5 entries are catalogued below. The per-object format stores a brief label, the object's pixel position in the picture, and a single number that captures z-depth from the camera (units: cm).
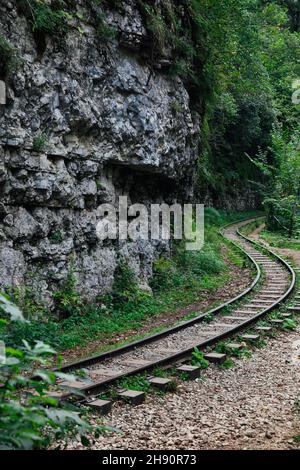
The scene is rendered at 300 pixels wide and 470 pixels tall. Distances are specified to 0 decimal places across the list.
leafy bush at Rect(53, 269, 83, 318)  1053
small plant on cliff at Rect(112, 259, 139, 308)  1234
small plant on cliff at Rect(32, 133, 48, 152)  987
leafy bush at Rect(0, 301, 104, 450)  257
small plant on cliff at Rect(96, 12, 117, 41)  1162
